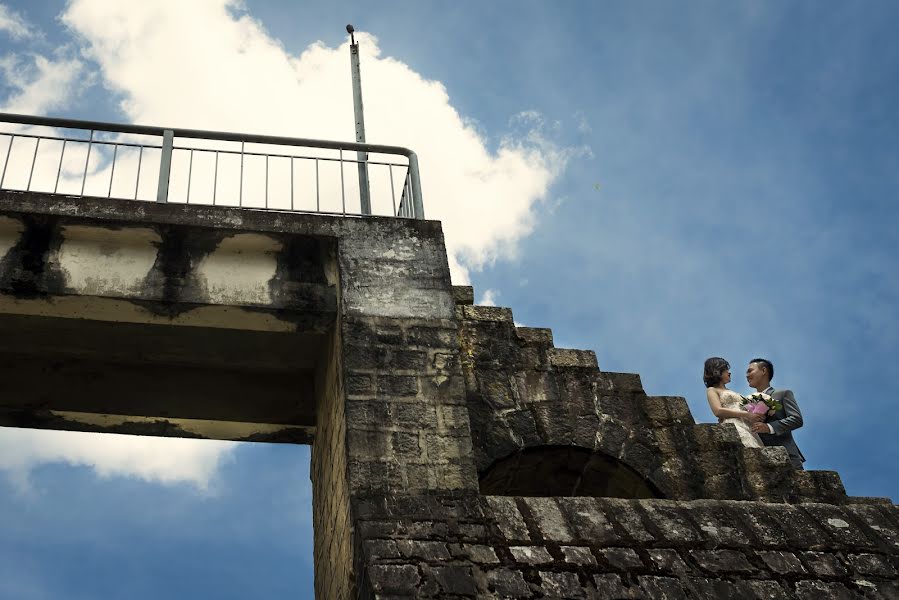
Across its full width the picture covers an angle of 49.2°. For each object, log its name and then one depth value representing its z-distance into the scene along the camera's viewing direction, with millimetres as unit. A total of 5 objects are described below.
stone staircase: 7059
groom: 7570
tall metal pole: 7641
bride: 7473
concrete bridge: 5238
